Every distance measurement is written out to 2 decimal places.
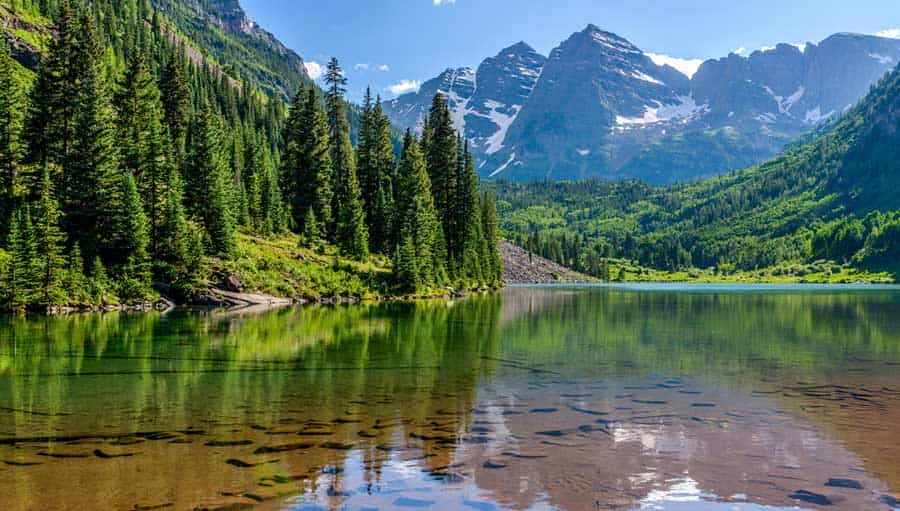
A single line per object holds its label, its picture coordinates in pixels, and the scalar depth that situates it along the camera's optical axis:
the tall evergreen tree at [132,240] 64.00
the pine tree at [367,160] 104.88
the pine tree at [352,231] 86.94
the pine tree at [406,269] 84.88
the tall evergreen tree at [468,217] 109.38
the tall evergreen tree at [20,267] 52.84
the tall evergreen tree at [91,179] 64.38
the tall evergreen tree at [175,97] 93.88
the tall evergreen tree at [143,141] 69.25
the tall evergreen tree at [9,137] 62.72
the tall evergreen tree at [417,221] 87.12
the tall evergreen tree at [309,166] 96.81
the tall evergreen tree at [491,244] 125.56
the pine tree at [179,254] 67.31
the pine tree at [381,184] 99.38
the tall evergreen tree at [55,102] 68.62
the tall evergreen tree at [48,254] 54.66
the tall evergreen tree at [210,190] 73.25
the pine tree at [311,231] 89.29
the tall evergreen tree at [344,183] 87.12
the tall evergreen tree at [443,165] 107.16
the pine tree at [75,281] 57.88
